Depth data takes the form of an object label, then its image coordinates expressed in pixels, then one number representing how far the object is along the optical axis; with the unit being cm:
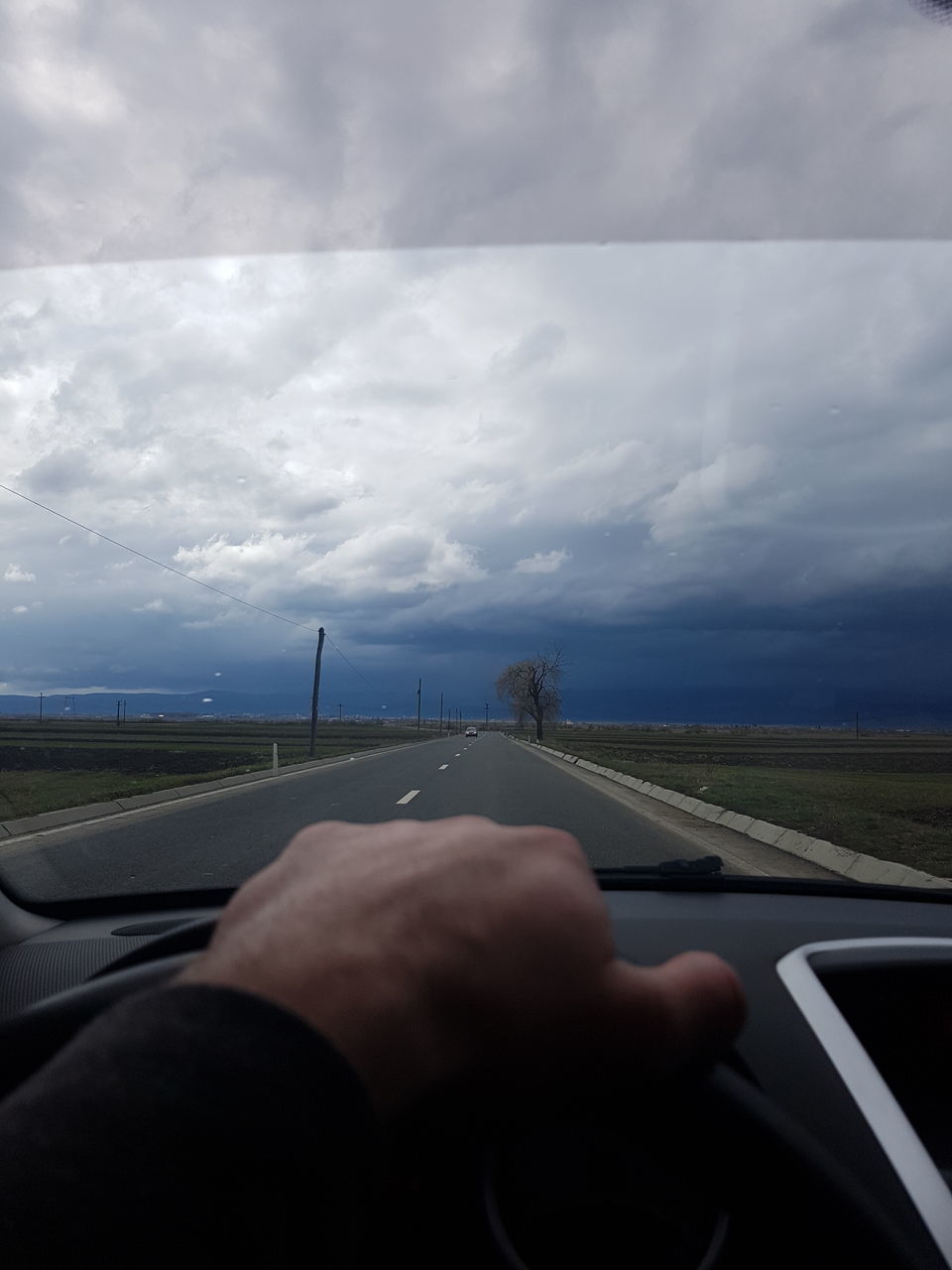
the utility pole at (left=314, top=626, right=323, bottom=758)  3614
